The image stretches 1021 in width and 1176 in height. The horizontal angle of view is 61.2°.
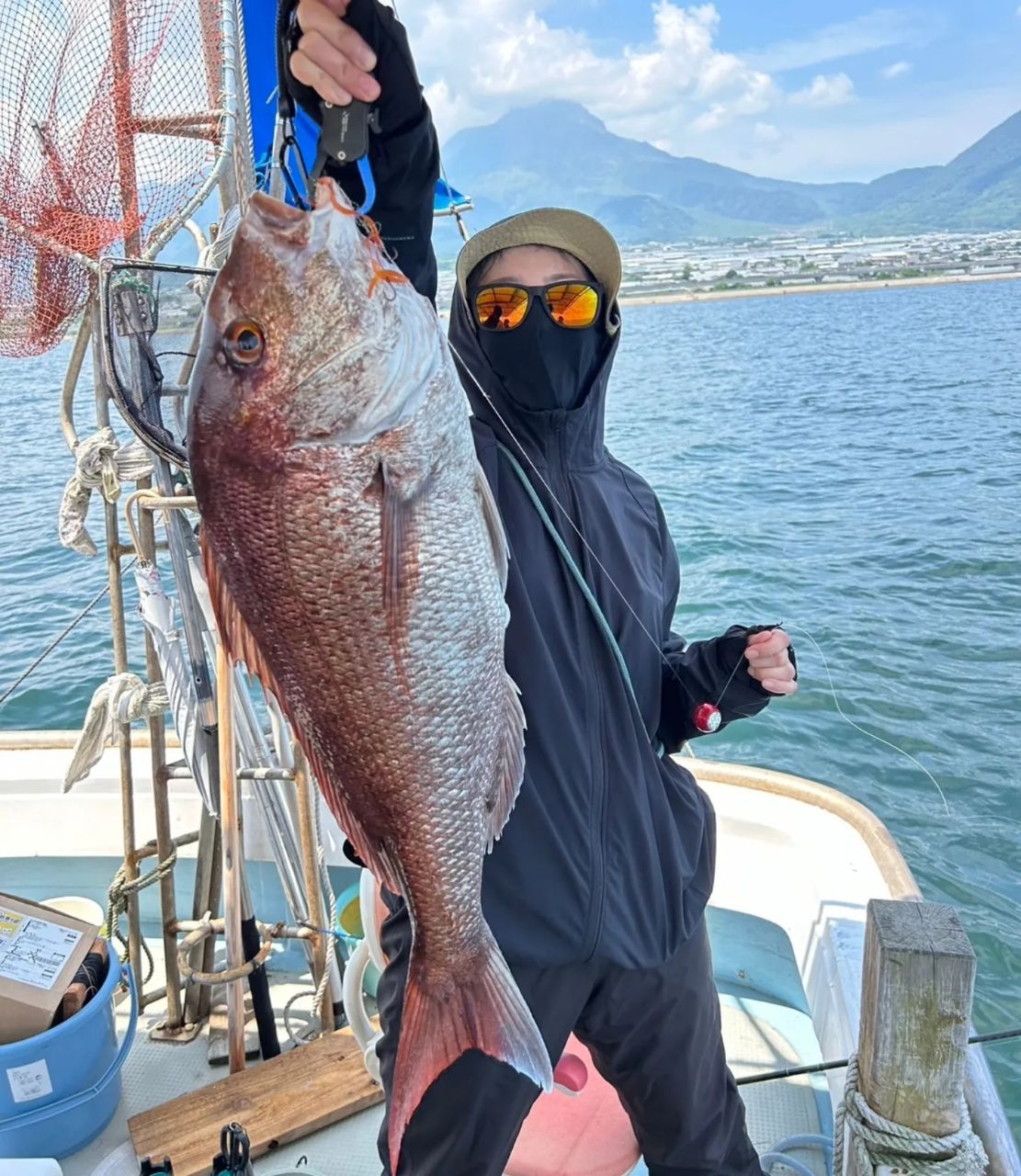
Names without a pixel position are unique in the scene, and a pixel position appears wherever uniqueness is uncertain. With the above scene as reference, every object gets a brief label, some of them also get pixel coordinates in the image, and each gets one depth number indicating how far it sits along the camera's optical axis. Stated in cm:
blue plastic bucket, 246
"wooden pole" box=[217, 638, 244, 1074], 252
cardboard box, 249
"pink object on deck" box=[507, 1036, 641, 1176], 231
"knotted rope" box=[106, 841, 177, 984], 288
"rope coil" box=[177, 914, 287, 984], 267
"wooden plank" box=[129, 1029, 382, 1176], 252
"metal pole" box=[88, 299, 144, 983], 264
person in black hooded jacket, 168
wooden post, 172
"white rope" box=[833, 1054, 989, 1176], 182
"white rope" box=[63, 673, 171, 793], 275
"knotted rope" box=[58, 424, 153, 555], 259
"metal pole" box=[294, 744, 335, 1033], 275
